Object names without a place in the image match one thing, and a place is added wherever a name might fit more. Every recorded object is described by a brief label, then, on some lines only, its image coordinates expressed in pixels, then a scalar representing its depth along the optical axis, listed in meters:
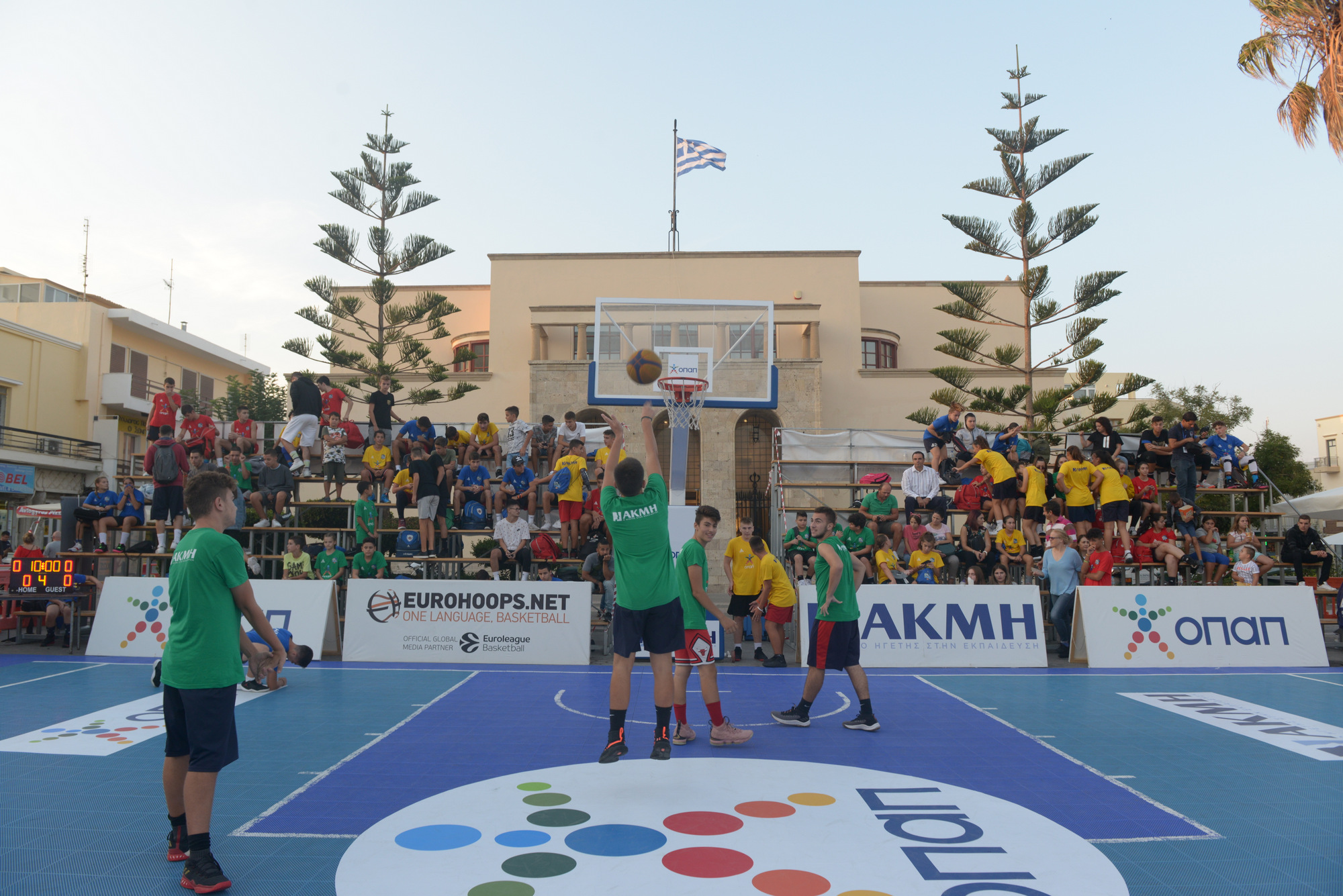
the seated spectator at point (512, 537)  12.82
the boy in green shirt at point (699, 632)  6.47
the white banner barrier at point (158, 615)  11.09
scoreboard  10.49
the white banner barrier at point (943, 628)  10.84
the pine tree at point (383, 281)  23.50
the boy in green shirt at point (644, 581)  5.45
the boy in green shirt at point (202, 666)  3.84
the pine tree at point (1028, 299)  21.12
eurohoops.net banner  11.09
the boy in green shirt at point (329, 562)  12.20
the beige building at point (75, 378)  30.11
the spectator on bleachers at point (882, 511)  13.60
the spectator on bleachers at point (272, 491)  13.78
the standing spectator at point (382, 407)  16.02
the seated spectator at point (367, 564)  12.27
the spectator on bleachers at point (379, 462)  14.83
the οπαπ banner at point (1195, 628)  10.98
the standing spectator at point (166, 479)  13.20
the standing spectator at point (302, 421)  15.07
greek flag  28.69
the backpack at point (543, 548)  13.09
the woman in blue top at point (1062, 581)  11.45
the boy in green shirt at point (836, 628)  6.99
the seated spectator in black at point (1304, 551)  13.69
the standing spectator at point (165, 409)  14.41
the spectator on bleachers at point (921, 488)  13.98
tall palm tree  14.77
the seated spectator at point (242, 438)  14.70
